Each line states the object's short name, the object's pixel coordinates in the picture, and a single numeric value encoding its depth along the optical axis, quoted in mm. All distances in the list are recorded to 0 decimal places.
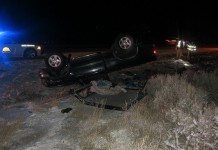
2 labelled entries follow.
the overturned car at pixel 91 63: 5204
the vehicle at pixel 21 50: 9177
